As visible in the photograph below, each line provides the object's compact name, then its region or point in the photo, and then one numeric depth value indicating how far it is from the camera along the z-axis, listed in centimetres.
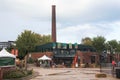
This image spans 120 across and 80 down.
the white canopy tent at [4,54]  1784
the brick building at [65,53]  4346
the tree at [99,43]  6041
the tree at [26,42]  5020
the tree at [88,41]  6236
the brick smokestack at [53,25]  5069
